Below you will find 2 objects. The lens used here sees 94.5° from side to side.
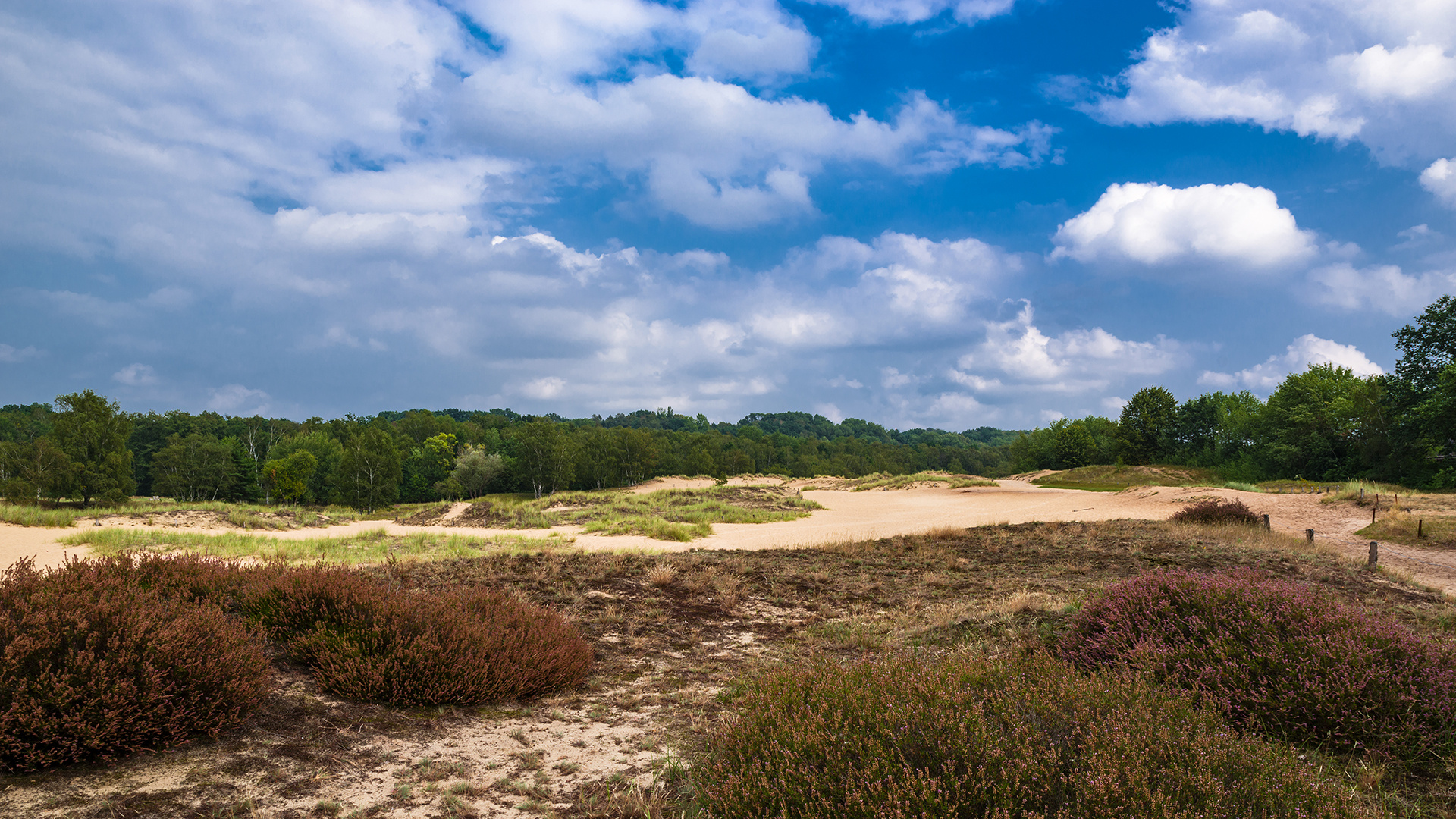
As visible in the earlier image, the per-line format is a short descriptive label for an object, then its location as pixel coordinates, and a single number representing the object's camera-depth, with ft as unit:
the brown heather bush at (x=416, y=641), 17.63
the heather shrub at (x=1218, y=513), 70.74
